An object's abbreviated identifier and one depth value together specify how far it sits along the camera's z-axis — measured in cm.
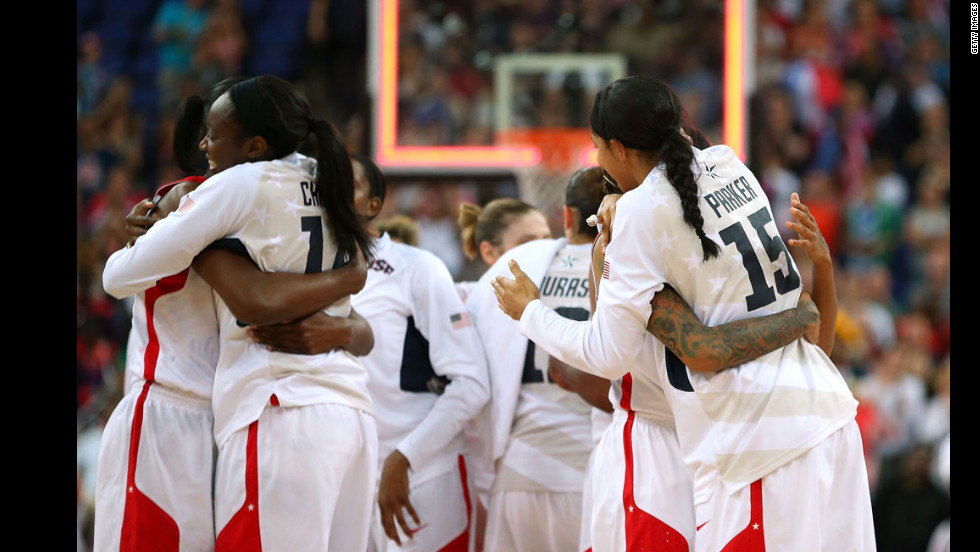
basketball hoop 1844
